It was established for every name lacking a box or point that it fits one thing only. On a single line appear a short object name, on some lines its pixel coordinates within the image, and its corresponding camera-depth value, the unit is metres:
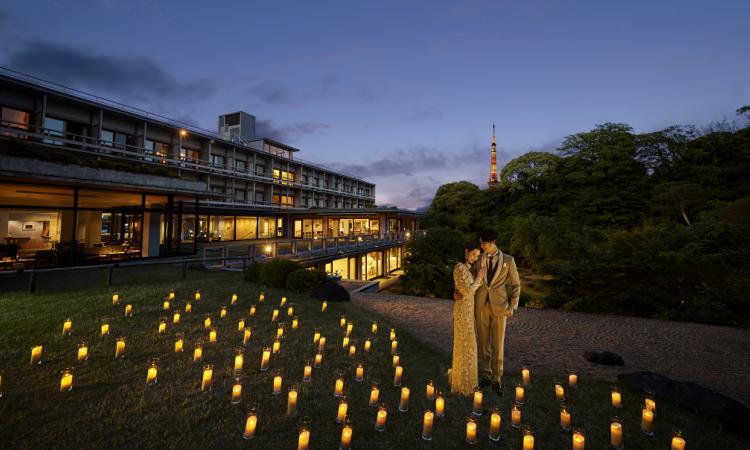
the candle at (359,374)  5.16
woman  4.43
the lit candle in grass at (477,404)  4.24
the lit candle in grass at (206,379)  4.57
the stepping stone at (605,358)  6.46
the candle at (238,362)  5.10
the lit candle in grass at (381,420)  3.84
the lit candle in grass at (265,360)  5.32
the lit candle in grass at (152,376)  4.66
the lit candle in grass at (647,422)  3.97
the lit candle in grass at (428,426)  3.71
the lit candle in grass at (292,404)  4.03
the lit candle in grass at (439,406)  4.15
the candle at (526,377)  5.22
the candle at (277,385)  4.53
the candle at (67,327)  6.33
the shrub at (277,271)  11.90
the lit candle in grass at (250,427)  3.56
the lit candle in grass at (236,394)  4.25
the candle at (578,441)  3.29
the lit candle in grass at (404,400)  4.33
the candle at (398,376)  5.14
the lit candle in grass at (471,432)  3.63
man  4.59
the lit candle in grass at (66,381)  4.32
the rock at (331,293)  10.77
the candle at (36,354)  4.98
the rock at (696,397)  4.12
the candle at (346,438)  3.38
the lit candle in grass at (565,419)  4.05
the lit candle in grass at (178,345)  5.85
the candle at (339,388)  4.60
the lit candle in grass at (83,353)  5.18
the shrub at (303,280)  11.50
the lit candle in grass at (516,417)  4.04
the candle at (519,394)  4.59
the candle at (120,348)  5.47
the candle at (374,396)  4.39
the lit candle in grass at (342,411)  3.89
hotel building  13.47
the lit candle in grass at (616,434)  3.62
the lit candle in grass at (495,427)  3.74
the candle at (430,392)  4.50
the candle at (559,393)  4.78
